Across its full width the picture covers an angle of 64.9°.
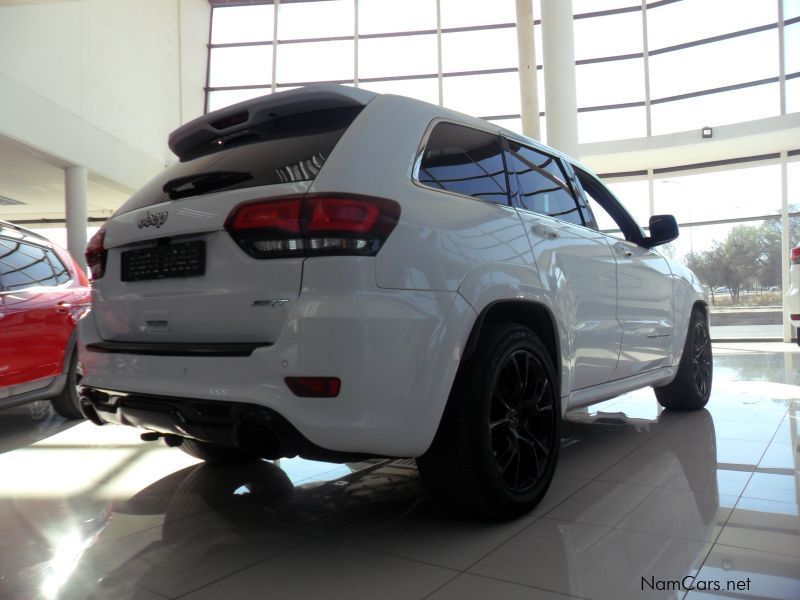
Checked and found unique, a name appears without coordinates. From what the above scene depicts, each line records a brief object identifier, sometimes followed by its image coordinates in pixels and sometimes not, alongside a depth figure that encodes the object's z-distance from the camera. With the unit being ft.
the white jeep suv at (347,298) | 5.79
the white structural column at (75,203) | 36.22
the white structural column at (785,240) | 39.58
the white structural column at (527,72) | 37.40
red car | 12.42
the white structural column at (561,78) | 30.48
